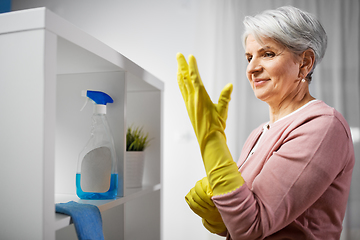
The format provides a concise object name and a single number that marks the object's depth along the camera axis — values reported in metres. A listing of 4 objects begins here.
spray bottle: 0.79
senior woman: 0.70
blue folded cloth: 0.63
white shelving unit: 0.54
